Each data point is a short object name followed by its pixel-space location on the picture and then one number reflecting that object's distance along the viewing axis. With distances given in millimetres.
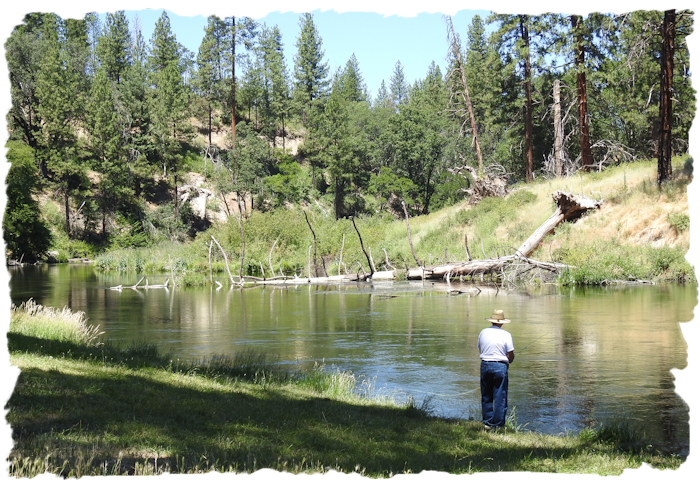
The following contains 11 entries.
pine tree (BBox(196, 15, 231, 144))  67575
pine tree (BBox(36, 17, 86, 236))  51844
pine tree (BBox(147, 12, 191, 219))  73875
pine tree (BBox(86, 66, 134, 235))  65562
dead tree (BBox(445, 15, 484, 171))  48906
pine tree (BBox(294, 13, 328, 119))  72562
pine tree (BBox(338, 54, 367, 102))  103438
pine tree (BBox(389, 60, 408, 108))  120138
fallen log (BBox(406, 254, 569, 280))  34500
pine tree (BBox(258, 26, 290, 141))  80438
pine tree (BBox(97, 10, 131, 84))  85875
